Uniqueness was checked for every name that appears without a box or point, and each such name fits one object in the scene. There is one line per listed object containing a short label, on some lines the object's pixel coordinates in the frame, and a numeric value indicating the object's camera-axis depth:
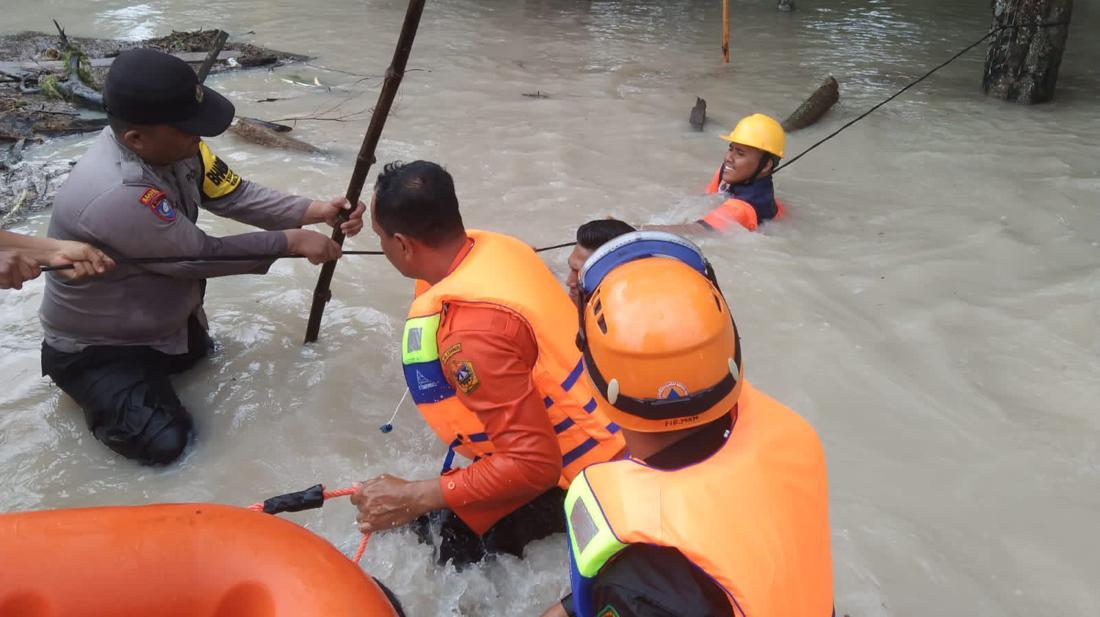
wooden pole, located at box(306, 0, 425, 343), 2.72
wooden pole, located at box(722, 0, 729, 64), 8.46
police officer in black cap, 2.75
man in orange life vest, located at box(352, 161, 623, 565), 2.08
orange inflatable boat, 1.72
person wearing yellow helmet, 4.83
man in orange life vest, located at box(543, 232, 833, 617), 1.27
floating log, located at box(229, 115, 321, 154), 6.26
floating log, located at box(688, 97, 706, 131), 6.98
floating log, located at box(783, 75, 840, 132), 7.03
